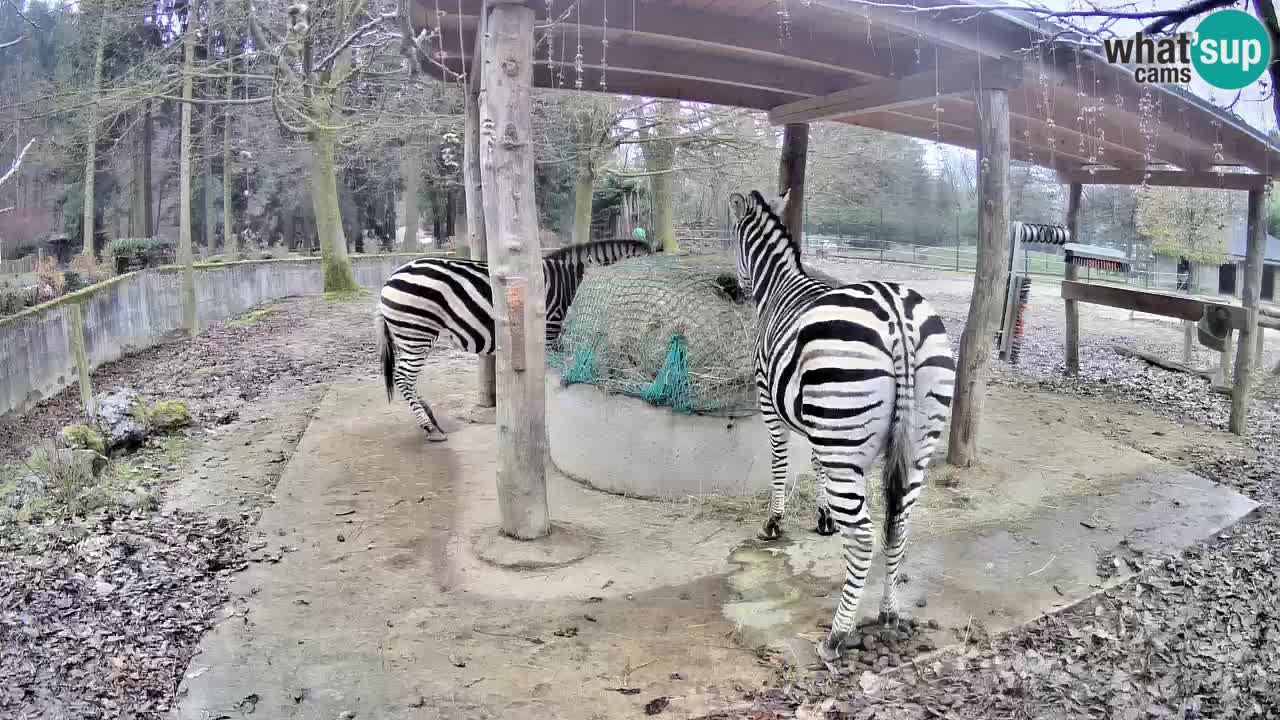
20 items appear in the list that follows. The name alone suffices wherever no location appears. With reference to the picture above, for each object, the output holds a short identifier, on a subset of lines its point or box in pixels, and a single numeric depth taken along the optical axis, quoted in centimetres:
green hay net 599
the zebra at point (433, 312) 756
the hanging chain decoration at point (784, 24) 510
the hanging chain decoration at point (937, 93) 624
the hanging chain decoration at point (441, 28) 543
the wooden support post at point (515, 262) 486
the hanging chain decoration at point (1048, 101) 573
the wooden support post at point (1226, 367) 916
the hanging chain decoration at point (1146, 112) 580
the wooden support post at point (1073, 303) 1088
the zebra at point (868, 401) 375
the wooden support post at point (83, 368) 788
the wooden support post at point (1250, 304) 802
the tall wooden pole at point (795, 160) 943
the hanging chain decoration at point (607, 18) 541
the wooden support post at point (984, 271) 639
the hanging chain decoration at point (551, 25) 493
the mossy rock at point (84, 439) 695
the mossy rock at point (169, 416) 802
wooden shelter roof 559
